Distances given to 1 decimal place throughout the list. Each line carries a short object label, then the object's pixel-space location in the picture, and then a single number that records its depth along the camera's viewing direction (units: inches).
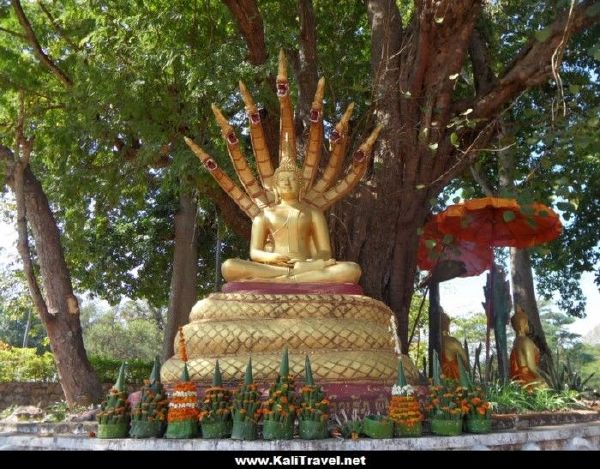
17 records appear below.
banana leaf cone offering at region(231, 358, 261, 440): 158.1
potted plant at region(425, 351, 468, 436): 166.7
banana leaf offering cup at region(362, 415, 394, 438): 158.4
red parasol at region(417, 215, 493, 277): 362.3
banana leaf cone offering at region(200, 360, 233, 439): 161.6
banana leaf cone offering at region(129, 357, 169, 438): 166.1
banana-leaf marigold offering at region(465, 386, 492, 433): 169.5
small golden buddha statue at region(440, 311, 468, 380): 301.9
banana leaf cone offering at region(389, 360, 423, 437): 164.1
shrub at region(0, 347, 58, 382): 566.9
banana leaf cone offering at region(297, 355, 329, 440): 157.8
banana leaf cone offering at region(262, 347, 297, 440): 157.5
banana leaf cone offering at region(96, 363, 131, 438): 169.0
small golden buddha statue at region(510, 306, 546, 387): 298.2
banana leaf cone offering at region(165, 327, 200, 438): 163.3
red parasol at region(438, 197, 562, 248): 313.6
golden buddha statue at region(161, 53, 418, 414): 206.4
